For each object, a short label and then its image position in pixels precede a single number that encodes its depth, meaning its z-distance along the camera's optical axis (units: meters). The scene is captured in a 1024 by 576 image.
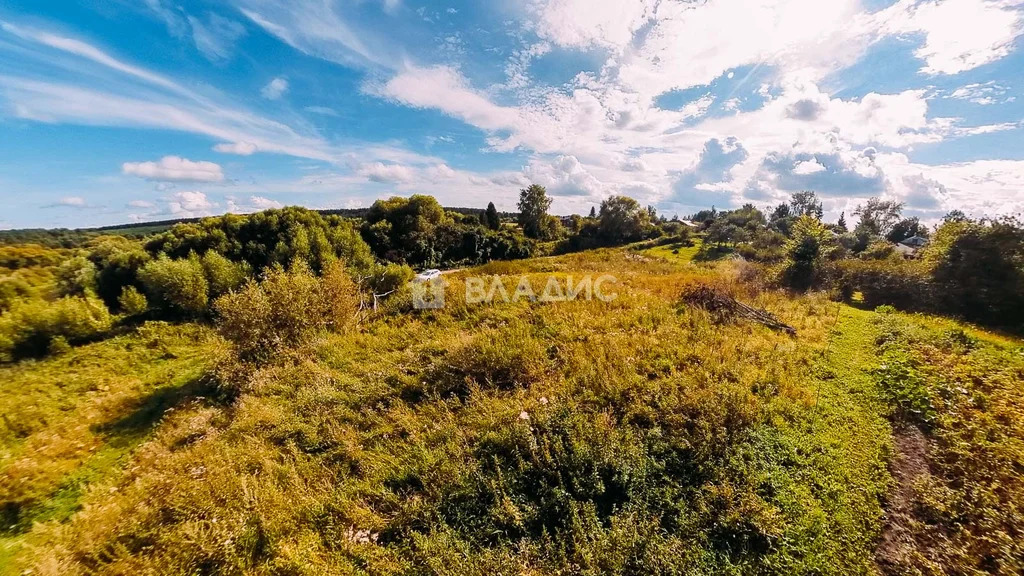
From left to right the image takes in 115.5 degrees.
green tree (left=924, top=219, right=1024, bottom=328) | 13.27
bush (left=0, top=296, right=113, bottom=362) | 16.70
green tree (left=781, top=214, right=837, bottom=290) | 19.41
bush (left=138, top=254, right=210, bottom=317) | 20.81
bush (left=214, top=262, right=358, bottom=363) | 10.91
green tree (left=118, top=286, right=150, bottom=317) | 20.42
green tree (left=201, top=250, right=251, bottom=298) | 23.33
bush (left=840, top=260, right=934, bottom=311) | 15.55
